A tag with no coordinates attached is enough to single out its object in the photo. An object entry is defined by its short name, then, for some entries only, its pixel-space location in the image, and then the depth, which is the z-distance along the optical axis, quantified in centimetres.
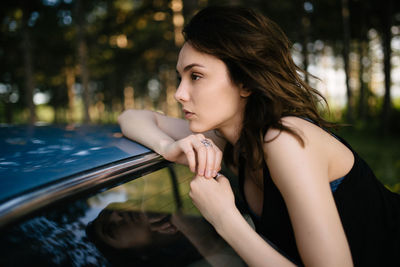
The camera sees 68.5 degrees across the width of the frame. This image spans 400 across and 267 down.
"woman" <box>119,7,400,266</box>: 116
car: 95
